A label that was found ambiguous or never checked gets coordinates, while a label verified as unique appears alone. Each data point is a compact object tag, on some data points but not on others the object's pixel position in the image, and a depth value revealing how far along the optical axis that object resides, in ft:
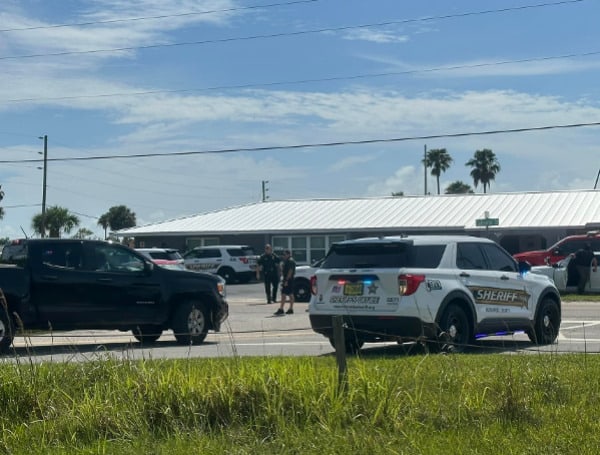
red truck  113.80
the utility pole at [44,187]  202.80
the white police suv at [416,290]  45.96
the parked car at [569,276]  99.25
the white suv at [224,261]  154.81
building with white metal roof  167.43
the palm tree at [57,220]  236.63
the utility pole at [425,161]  343.30
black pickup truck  53.06
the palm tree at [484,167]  339.98
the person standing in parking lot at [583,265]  103.24
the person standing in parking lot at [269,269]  97.66
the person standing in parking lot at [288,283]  85.71
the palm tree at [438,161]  354.95
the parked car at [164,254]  127.65
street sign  114.73
